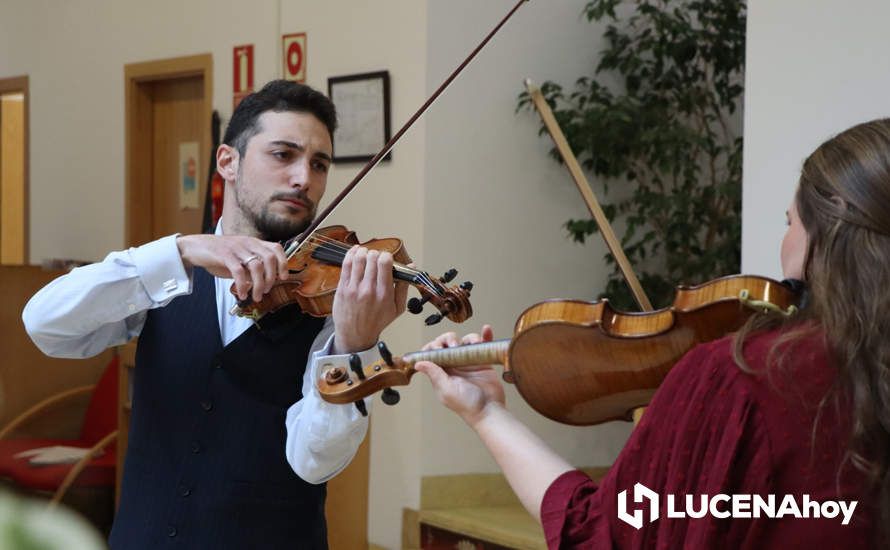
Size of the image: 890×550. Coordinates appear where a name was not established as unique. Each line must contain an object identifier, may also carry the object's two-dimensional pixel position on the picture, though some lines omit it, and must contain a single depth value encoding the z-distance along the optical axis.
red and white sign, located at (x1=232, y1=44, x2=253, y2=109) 4.92
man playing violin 1.73
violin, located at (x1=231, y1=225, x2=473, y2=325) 1.83
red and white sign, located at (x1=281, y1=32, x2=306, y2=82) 4.63
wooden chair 4.34
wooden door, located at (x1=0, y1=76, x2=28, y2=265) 6.95
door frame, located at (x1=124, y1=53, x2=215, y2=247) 5.65
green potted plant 4.25
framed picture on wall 4.24
